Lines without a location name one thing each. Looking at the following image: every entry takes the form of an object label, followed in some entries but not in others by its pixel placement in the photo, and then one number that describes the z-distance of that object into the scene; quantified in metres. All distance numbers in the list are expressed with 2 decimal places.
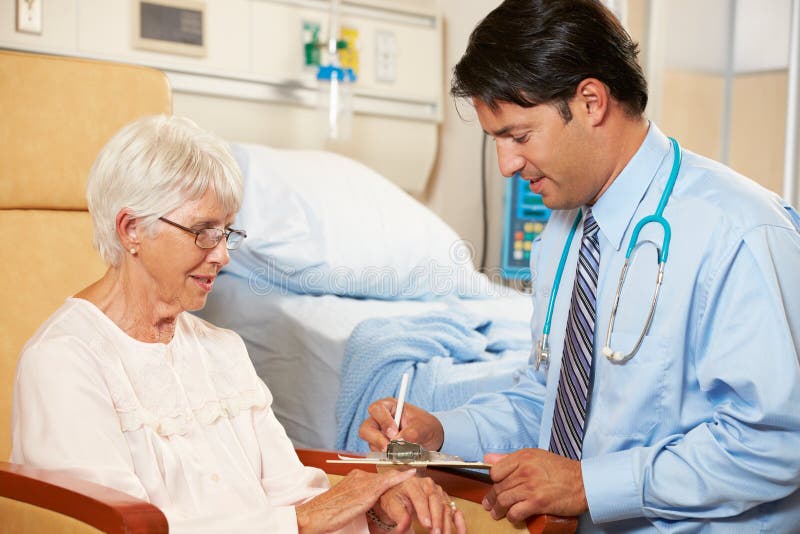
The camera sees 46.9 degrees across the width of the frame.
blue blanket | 2.01
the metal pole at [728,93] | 3.22
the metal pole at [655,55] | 3.19
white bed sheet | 2.27
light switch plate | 2.47
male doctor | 1.22
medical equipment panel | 3.26
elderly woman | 1.21
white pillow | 2.55
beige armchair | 1.85
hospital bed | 2.11
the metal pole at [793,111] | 3.05
